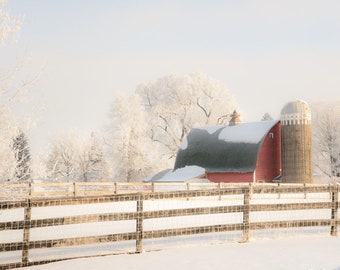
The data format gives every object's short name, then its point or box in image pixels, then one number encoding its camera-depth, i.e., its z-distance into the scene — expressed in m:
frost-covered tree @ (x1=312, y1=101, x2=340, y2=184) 59.02
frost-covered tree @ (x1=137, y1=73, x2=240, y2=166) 63.78
